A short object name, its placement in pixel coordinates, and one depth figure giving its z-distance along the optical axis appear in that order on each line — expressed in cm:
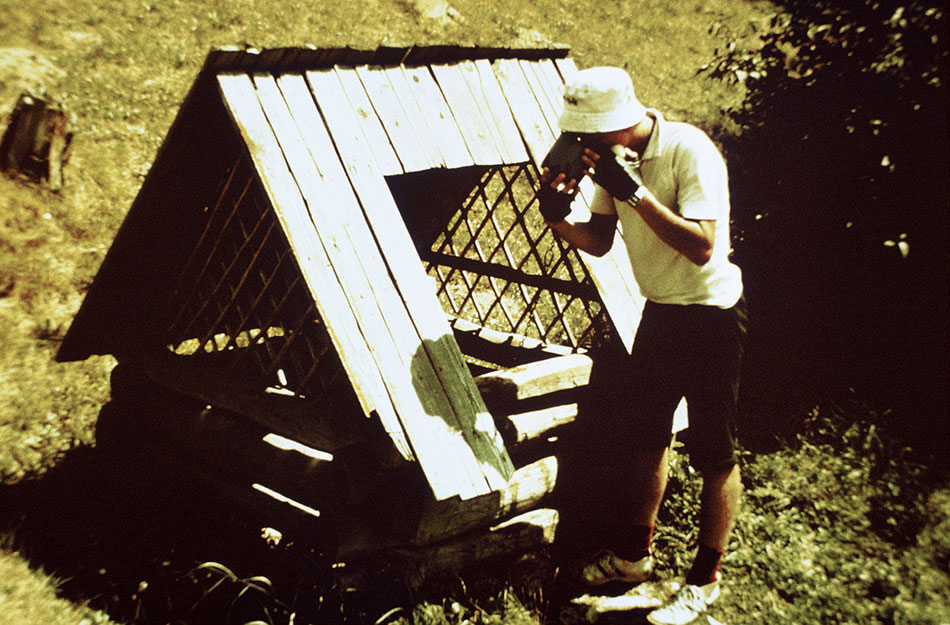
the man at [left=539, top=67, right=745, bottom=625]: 293
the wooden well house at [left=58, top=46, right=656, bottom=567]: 317
